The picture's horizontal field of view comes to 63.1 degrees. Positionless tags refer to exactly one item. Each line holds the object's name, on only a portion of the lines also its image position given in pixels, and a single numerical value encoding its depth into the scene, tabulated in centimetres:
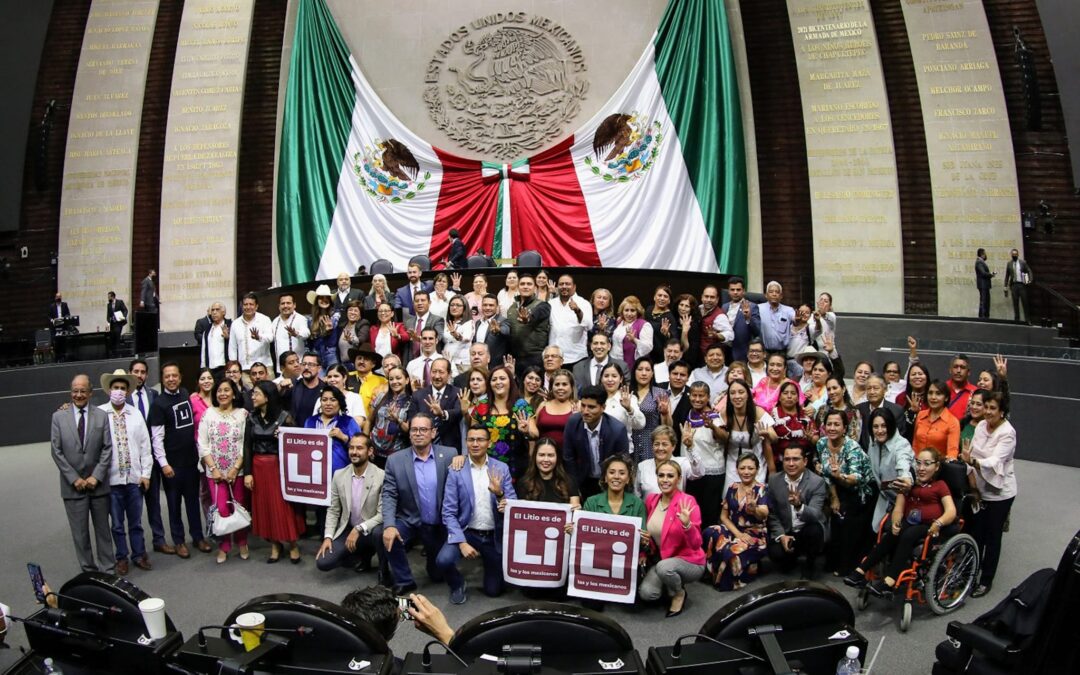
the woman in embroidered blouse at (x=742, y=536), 597
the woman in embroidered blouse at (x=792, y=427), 632
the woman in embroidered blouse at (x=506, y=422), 646
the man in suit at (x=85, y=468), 636
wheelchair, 538
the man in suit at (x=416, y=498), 598
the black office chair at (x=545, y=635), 298
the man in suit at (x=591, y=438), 620
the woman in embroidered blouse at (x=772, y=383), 688
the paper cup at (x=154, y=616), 320
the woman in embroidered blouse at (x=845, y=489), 597
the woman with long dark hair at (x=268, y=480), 671
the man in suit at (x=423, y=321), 817
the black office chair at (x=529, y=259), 1088
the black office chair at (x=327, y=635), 299
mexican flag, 1363
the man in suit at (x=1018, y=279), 1283
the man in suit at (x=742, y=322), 833
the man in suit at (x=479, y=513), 592
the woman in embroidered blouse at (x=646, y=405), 662
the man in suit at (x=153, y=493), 699
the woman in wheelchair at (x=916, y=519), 550
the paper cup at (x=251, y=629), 297
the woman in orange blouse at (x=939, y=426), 629
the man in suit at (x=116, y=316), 1348
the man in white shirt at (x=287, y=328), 877
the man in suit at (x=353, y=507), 622
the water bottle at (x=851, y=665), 293
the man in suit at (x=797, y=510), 600
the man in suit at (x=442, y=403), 676
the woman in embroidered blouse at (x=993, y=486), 585
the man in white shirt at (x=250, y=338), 873
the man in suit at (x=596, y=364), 721
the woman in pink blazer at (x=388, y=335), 820
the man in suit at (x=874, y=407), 645
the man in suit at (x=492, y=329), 797
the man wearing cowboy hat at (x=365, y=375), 749
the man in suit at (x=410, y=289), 909
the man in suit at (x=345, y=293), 931
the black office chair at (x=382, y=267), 1133
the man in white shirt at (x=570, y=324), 806
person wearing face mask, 661
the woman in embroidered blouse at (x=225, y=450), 682
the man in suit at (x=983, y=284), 1296
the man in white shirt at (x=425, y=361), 743
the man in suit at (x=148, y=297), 1396
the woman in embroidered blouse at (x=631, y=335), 779
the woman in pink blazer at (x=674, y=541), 561
